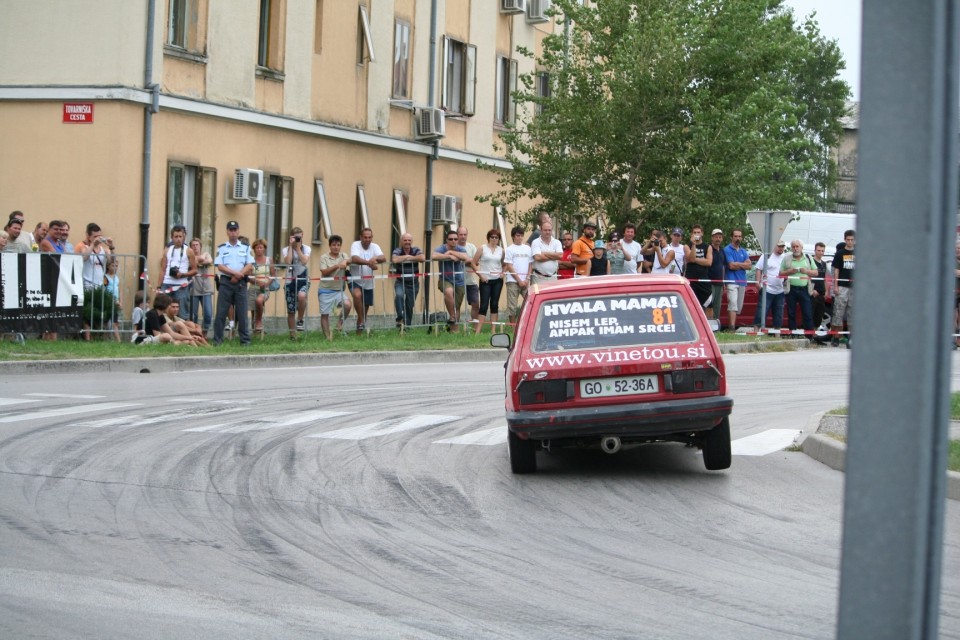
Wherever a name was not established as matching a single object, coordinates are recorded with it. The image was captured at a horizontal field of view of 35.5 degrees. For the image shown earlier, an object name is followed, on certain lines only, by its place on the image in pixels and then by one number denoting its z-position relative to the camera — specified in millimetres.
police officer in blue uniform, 23031
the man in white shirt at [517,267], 26500
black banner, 20516
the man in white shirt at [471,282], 27000
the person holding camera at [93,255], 22062
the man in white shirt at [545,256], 26406
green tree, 34469
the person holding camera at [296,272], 25453
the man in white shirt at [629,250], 27781
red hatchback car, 10414
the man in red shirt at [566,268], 26375
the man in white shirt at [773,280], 29000
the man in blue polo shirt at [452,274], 26766
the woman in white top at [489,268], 26797
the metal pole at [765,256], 29094
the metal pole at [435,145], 36344
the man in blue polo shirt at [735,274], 29312
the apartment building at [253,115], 25844
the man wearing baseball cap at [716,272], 28719
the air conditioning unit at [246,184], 28750
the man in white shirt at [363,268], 25703
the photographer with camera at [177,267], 23312
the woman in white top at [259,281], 24766
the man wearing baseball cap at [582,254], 25922
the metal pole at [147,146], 26078
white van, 52562
